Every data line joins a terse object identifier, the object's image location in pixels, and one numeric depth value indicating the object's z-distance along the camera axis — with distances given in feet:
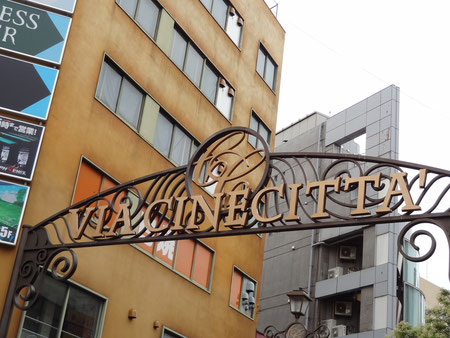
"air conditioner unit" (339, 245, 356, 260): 127.65
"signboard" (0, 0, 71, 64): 56.70
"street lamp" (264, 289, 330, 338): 55.42
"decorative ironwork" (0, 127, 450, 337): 31.10
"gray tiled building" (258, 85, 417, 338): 115.44
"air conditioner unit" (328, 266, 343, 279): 125.51
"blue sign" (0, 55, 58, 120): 54.95
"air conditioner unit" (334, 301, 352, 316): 123.68
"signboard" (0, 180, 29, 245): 50.75
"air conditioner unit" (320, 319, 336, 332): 121.52
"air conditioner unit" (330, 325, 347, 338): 119.55
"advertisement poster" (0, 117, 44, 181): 53.11
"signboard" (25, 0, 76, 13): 59.47
